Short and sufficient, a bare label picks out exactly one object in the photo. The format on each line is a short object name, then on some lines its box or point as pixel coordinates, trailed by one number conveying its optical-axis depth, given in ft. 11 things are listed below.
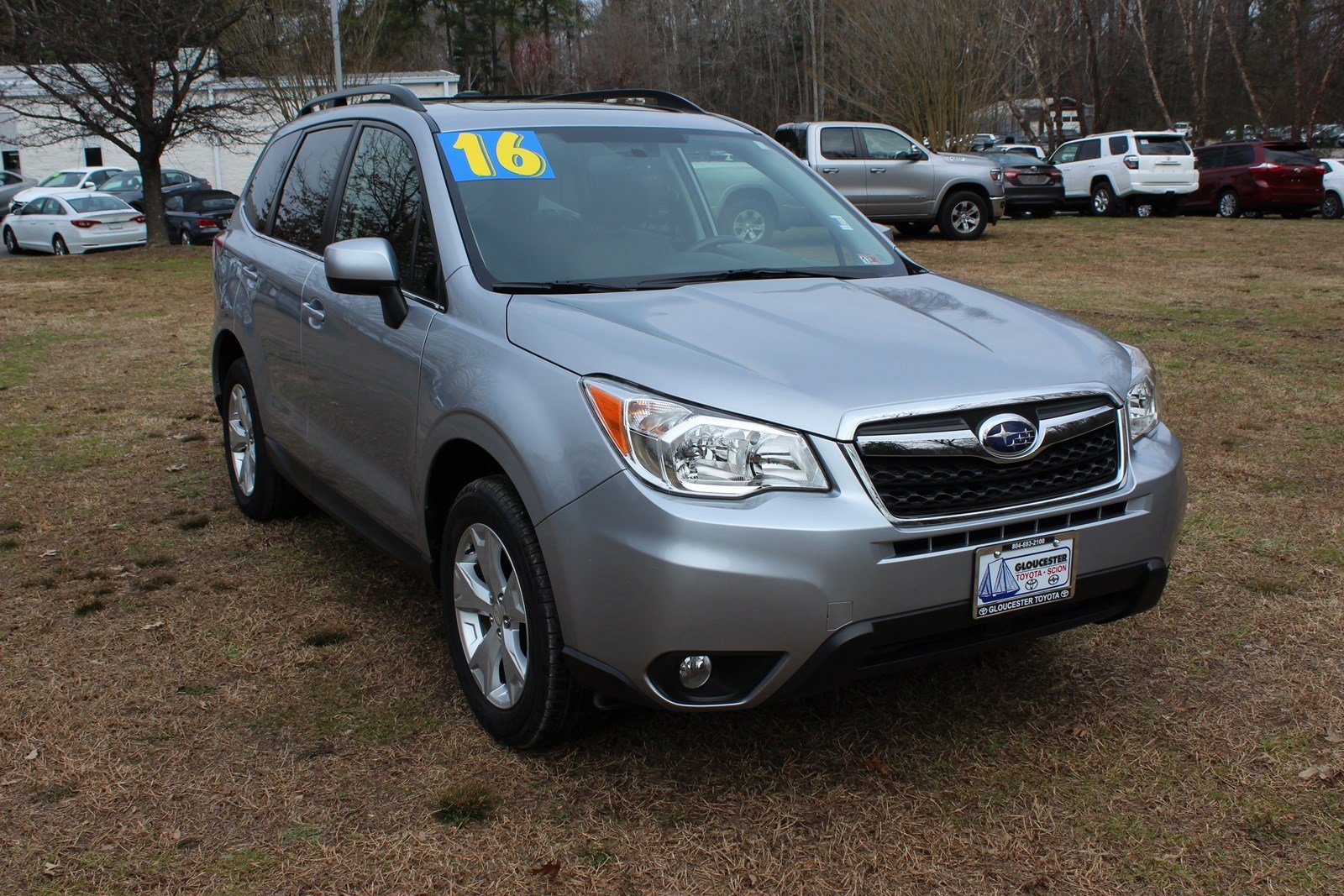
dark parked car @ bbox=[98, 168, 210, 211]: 92.94
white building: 153.89
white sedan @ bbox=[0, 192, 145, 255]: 77.66
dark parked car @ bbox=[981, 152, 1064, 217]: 79.46
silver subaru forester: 8.92
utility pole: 94.85
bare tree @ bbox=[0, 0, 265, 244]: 62.95
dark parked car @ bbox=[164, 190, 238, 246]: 78.43
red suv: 75.56
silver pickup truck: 63.57
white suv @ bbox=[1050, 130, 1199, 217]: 78.95
